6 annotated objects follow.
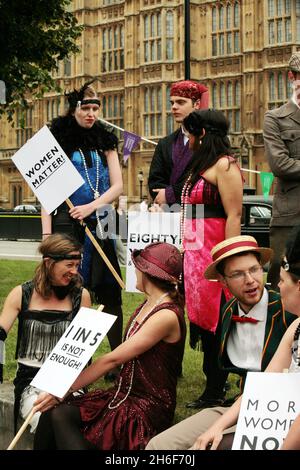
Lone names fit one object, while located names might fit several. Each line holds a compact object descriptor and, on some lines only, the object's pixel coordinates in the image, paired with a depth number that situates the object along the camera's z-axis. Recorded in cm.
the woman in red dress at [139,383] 350
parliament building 3609
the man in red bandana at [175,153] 488
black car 1764
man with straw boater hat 331
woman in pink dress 437
